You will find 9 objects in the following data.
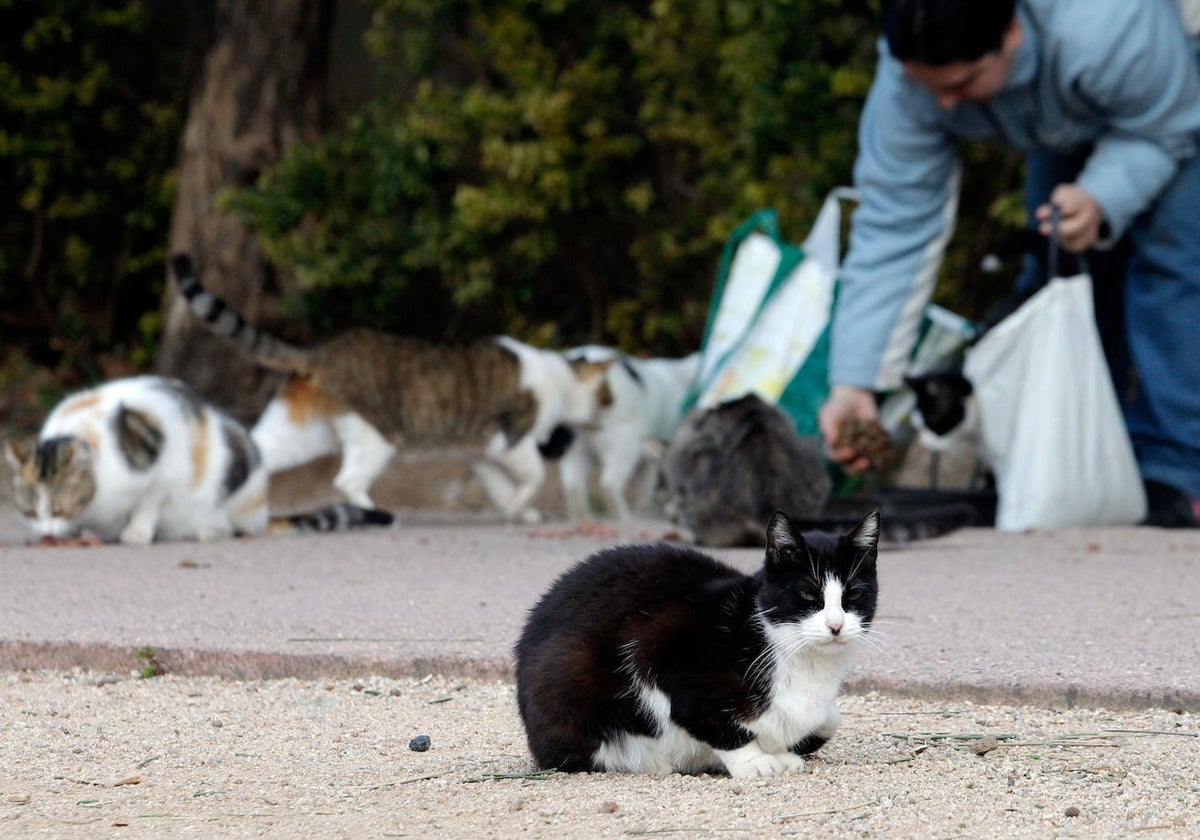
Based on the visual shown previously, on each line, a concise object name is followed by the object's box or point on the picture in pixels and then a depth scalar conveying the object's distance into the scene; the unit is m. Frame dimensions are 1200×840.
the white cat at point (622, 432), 15.91
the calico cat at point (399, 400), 14.56
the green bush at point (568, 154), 16.20
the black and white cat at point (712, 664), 5.37
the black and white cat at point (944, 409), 13.22
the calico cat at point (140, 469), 12.01
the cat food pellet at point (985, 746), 5.66
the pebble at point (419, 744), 5.91
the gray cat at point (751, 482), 11.74
